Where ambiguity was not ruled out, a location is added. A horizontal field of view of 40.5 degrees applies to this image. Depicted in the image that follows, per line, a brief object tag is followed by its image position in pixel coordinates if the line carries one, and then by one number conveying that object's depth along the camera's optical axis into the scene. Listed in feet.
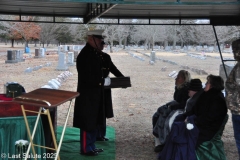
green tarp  15.84
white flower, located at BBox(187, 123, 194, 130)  13.69
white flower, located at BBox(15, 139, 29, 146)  11.72
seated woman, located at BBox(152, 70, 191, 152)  16.29
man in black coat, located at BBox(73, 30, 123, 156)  14.93
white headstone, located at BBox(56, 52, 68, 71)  65.03
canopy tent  18.67
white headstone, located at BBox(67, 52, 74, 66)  74.12
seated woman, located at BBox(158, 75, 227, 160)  13.65
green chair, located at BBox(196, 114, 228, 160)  14.02
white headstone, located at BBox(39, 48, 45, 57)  104.23
